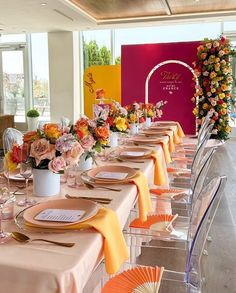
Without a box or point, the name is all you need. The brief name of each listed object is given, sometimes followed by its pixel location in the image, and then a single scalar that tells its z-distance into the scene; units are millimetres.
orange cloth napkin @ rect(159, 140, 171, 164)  3664
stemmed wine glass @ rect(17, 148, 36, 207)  1778
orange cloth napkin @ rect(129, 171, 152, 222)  2174
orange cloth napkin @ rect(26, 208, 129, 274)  1442
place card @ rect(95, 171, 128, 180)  2209
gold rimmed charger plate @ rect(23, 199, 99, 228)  1450
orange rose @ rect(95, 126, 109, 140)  2275
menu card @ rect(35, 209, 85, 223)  1504
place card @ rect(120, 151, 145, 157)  2922
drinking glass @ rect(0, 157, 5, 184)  2035
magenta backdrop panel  8672
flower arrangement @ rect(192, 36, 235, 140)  7824
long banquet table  1147
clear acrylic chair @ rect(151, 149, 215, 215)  2367
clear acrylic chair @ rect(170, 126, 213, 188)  3207
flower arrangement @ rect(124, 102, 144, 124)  4285
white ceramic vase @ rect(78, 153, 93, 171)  2483
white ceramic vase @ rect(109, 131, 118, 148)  3495
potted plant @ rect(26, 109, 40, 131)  10867
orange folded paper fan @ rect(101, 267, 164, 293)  1690
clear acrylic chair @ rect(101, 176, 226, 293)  1590
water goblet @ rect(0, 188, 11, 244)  1351
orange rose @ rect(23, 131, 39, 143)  1860
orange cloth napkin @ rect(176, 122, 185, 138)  5479
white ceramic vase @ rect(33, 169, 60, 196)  1876
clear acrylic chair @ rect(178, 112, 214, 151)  4082
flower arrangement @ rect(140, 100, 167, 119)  5151
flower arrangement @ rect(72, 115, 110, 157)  2059
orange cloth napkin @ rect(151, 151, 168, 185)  2977
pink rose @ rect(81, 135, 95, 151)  2059
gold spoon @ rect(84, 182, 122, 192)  2022
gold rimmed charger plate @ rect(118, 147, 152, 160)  2888
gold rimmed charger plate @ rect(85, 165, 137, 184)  2133
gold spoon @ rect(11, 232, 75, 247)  1317
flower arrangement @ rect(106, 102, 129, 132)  3344
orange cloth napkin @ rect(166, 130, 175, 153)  4363
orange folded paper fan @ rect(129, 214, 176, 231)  2428
